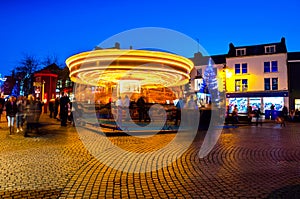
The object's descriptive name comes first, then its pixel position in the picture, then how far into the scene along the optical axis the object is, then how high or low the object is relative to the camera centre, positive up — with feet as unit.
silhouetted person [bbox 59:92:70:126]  46.35 -0.12
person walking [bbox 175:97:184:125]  52.12 -0.23
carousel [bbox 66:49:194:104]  49.19 +7.53
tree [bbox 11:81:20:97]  189.07 +12.44
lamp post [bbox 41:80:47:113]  88.15 +3.04
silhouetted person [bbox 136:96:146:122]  52.16 +0.13
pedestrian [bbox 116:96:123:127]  48.22 -0.96
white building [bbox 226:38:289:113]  117.60 +13.85
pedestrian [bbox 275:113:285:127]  70.88 -2.57
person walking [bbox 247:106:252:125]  73.69 -2.26
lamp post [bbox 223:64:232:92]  65.05 +8.57
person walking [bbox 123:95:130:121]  51.24 +0.48
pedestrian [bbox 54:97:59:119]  66.10 -0.18
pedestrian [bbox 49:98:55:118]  72.36 +0.61
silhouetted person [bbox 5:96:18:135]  39.34 -0.42
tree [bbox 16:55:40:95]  162.30 +20.43
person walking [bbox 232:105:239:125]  68.07 -2.28
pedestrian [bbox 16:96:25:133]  39.78 -0.72
